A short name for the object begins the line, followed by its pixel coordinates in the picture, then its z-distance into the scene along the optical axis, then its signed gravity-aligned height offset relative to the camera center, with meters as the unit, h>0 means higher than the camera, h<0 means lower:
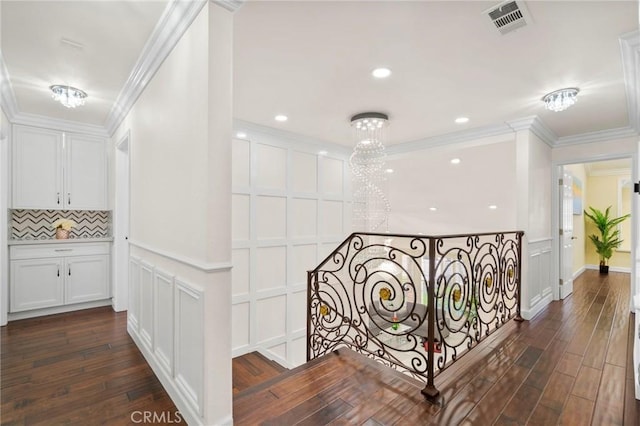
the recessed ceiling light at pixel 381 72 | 2.46 +1.18
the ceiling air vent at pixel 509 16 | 1.73 +1.19
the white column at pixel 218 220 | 1.61 -0.04
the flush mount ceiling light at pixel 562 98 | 2.79 +1.09
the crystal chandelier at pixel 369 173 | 3.63 +0.63
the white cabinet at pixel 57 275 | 3.74 -0.83
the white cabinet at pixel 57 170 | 3.83 +0.57
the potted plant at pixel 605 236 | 6.45 -0.50
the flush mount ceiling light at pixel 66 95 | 2.92 +1.16
